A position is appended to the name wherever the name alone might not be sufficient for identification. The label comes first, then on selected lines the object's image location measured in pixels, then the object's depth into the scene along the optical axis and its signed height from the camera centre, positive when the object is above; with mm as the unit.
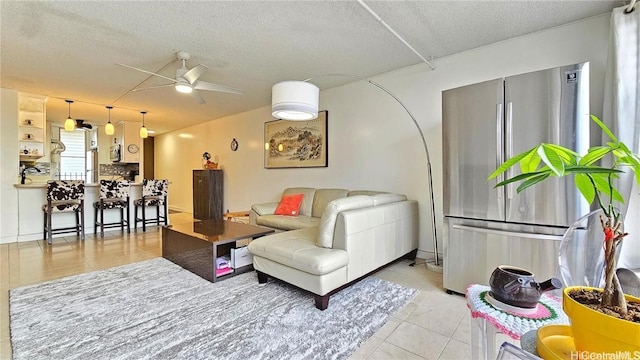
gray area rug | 1742 -1048
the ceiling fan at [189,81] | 3053 +1116
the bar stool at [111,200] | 5027 -380
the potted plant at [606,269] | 601 -228
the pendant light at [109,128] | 5684 +1047
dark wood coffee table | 2830 -700
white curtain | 2074 +589
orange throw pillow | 4348 -427
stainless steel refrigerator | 2061 +38
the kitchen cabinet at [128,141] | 7477 +1049
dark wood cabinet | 6543 -361
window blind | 8012 +689
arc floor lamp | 2367 +682
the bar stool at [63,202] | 4449 -367
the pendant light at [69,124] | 5167 +1028
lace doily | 919 -485
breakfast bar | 4633 -586
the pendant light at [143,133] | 6132 +1019
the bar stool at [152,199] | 5496 -393
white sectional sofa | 2244 -617
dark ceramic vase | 979 -395
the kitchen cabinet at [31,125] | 4824 +961
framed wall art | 4738 +648
